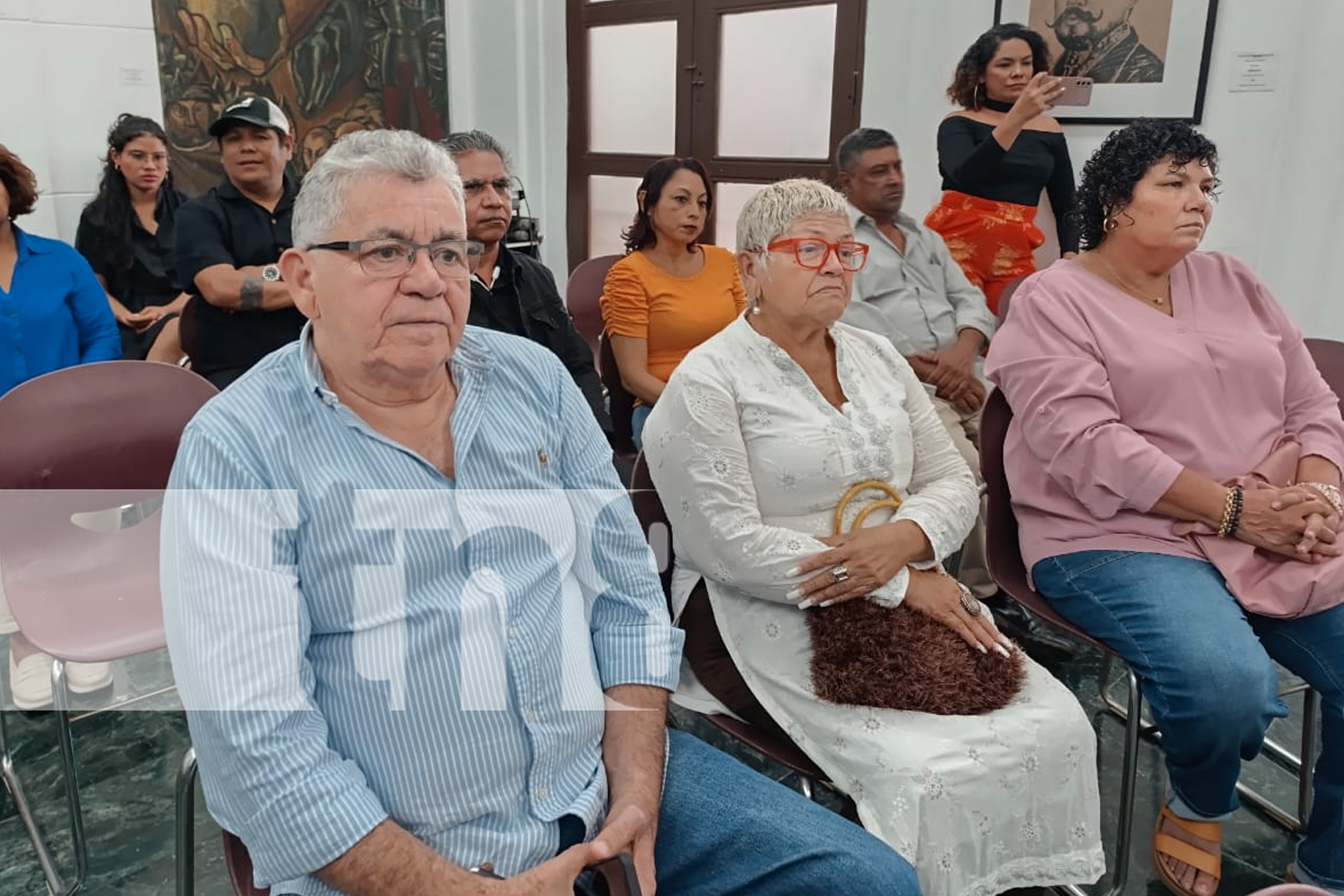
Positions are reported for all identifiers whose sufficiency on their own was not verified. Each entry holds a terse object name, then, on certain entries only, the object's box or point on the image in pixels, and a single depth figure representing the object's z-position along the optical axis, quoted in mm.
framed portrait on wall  3451
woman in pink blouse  1771
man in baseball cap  2676
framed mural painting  4676
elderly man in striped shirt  1111
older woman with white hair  1482
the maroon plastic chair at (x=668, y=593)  1584
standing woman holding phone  3266
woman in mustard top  3035
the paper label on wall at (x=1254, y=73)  3314
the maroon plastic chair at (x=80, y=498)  1882
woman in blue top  2547
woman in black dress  3943
